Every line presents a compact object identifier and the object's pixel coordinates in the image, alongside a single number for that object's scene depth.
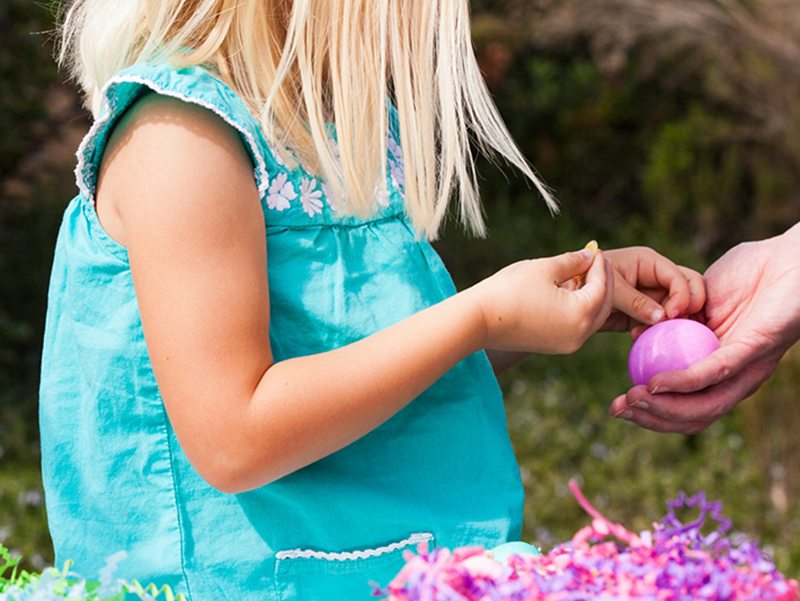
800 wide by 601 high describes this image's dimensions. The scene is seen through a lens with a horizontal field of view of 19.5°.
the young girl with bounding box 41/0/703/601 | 1.20
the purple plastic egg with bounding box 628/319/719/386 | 1.42
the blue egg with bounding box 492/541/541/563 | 1.17
